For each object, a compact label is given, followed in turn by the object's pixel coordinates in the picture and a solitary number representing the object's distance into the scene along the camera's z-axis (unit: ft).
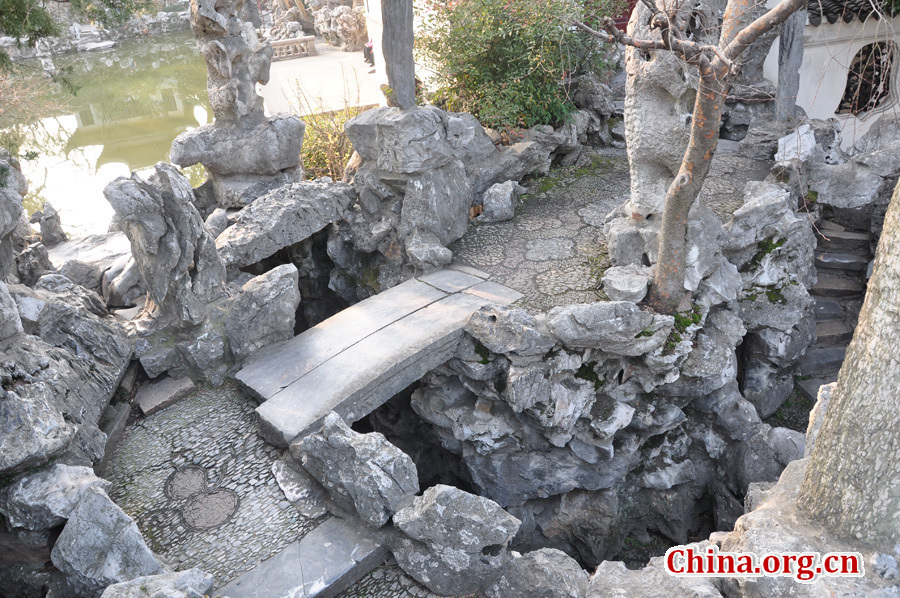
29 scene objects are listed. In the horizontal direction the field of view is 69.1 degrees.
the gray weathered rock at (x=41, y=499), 15.62
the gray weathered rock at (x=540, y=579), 15.40
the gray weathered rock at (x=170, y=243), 20.38
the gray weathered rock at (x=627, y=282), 22.43
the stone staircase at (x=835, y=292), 31.01
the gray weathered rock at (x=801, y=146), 30.94
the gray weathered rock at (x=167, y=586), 13.16
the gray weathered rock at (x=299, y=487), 17.53
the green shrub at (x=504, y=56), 32.27
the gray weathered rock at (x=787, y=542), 13.35
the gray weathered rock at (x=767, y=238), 25.68
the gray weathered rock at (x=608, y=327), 20.90
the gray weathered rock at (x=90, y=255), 26.58
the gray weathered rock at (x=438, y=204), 27.14
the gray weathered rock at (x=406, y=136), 26.30
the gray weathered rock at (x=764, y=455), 24.23
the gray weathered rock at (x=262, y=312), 22.26
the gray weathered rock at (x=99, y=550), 14.89
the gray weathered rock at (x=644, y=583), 14.73
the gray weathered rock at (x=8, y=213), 19.98
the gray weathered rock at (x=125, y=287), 24.76
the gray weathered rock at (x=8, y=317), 17.44
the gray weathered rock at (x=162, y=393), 21.62
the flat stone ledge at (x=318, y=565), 15.37
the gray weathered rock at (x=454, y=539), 15.37
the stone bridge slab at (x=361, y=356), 19.86
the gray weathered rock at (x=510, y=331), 21.25
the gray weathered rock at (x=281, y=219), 25.44
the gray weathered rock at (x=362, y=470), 16.30
